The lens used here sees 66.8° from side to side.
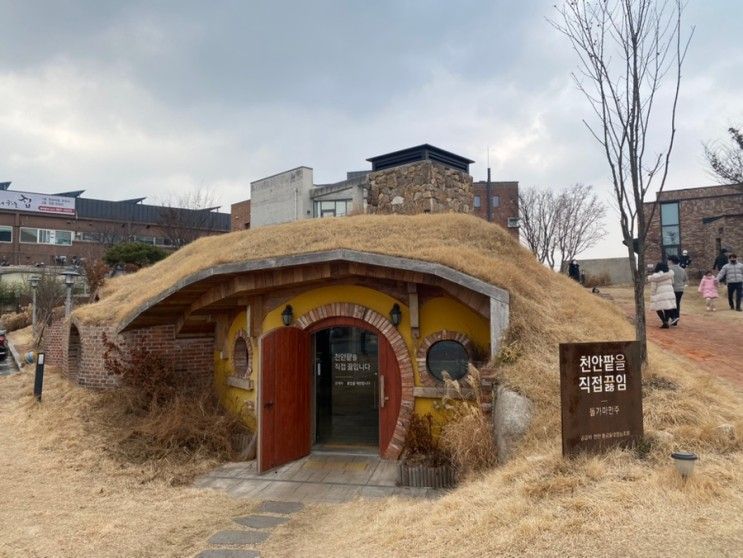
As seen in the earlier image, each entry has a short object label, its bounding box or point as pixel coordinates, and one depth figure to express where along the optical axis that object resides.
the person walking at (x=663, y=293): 12.49
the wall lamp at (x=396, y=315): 8.55
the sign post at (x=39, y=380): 10.53
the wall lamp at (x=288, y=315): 9.17
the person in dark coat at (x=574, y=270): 21.30
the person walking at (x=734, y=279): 15.23
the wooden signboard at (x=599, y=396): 5.27
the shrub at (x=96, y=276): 16.80
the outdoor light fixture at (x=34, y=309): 19.82
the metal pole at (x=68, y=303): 14.94
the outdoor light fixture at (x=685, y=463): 4.66
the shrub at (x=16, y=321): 24.08
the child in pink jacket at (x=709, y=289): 15.88
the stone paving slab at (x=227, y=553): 5.30
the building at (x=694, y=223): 25.30
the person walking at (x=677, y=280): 13.88
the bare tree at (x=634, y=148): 7.65
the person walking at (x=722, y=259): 21.61
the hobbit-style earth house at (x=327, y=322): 8.24
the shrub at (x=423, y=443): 7.61
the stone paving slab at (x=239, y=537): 5.70
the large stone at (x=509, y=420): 6.25
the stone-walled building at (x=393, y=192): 17.08
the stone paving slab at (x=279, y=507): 6.69
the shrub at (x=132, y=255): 25.41
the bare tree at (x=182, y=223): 34.97
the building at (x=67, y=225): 43.53
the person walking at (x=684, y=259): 21.83
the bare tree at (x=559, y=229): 30.44
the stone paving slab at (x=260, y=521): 6.19
